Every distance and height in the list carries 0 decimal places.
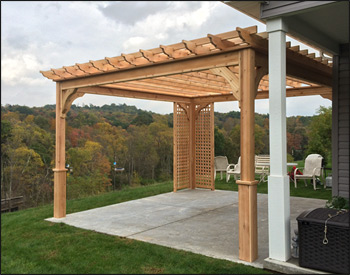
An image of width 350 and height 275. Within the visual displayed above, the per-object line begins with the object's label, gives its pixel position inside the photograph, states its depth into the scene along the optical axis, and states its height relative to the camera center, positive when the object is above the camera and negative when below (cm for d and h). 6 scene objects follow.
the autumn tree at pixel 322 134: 1316 +48
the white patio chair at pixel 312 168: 964 -59
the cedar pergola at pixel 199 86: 416 +113
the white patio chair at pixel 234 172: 1084 -77
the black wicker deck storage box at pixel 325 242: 339 -94
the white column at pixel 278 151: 372 -4
